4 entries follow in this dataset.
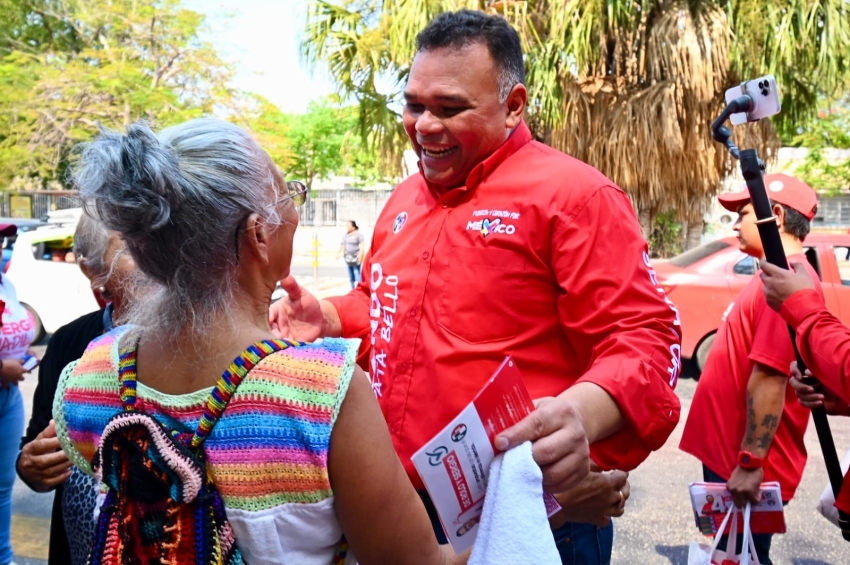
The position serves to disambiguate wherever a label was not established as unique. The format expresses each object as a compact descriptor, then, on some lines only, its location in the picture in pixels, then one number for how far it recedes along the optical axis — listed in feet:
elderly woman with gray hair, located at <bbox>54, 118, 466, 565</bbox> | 4.19
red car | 24.71
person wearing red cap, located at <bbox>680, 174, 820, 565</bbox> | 9.16
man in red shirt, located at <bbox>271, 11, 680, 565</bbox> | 5.41
